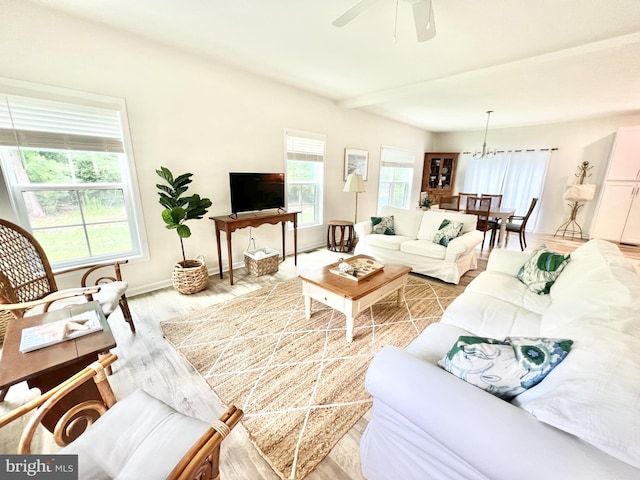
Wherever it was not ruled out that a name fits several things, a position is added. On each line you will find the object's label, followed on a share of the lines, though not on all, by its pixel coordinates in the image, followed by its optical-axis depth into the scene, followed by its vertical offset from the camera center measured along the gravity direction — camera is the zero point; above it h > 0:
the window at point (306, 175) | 3.97 +0.01
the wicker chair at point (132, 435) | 0.78 -0.90
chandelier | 6.31 +0.62
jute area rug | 1.37 -1.31
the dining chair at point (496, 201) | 5.09 -0.44
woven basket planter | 2.78 -1.09
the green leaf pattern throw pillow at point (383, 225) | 3.93 -0.72
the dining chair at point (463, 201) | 5.35 -0.56
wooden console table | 3.00 -0.55
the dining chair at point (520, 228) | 4.50 -0.85
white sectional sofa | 0.65 -0.69
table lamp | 4.34 -0.12
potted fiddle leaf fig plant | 2.54 -0.40
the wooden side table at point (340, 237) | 4.41 -1.05
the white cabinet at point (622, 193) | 4.64 -0.23
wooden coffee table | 2.03 -0.90
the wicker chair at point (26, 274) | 1.73 -0.71
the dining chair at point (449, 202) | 5.34 -0.50
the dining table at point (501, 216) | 4.38 -0.61
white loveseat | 3.24 -0.87
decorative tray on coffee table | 2.28 -0.84
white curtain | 5.92 +0.07
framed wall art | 4.81 +0.29
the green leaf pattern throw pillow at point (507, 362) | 0.90 -0.65
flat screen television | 3.14 -0.20
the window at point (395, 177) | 5.83 +0.01
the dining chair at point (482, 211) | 4.40 -0.55
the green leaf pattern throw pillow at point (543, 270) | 2.09 -0.74
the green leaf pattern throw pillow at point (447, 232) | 3.37 -0.69
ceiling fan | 1.63 +1.04
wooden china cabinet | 6.93 +0.11
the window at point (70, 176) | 2.09 -0.04
